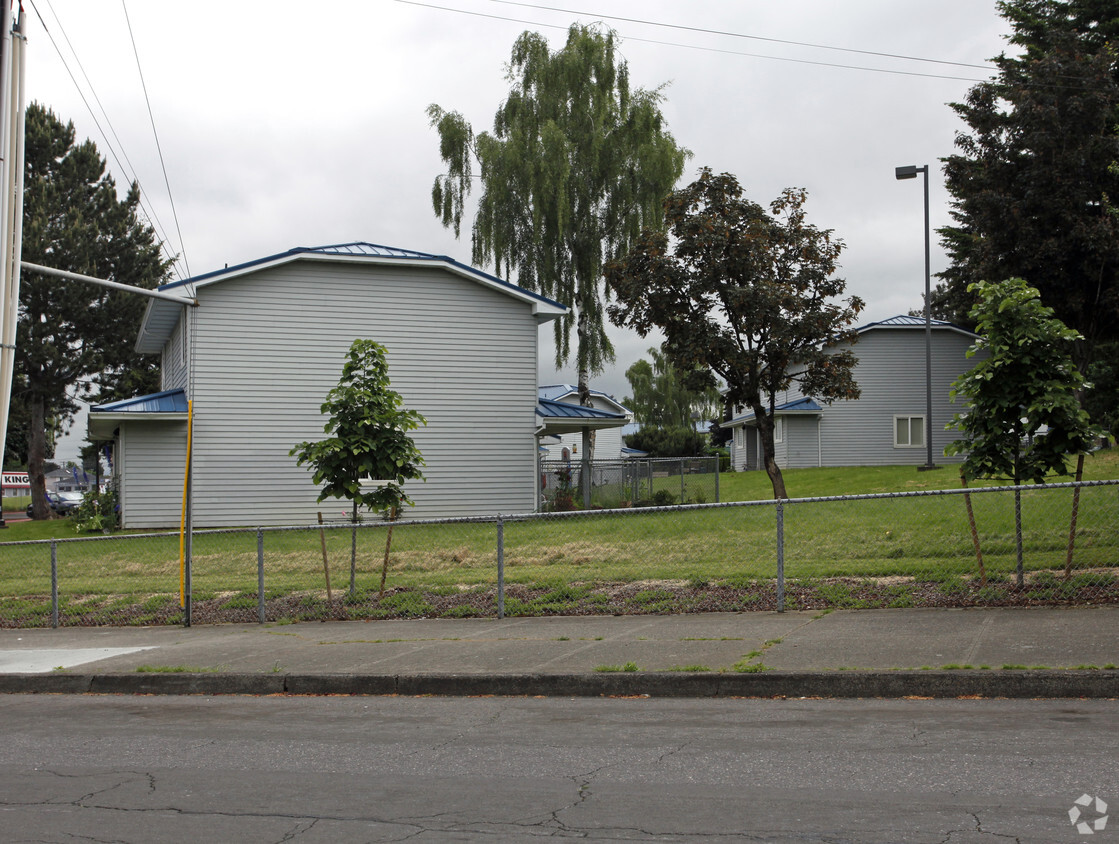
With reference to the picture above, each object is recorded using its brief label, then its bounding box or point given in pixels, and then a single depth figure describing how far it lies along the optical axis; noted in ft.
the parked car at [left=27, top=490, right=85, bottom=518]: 185.20
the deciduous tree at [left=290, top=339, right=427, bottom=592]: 44.24
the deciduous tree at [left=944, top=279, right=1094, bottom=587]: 35.68
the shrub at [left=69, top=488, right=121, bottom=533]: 90.48
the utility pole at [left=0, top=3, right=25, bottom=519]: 37.11
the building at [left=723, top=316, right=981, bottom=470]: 139.13
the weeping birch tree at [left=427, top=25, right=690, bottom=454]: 107.24
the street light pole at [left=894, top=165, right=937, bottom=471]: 110.63
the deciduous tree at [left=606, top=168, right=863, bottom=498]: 77.97
